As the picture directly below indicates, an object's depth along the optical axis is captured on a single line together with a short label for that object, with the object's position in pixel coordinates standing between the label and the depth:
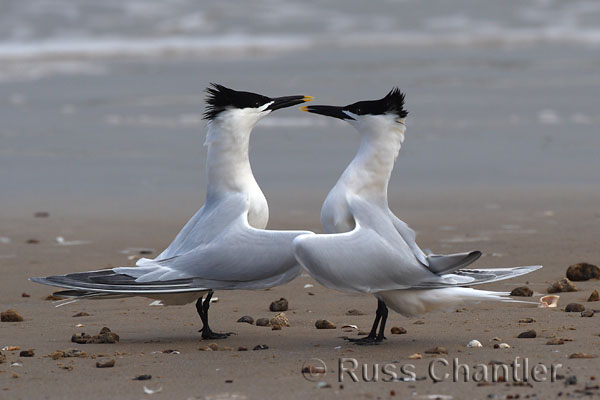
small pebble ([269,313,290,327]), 11.04
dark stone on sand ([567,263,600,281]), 12.69
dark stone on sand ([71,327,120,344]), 10.34
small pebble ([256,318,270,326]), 11.21
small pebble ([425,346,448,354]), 9.48
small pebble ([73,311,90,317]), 11.82
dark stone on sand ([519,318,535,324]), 10.80
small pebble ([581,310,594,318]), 10.83
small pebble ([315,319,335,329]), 10.96
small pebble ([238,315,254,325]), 11.44
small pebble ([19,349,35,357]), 9.68
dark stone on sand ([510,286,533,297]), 12.05
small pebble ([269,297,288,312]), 11.91
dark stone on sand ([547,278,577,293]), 12.13
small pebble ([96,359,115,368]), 9.20
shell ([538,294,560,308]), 11.52
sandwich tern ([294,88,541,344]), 9.73
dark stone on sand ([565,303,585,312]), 11.12
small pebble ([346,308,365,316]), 11.79
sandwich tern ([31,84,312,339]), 10.06
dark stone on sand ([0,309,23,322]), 11.37
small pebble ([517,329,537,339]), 9.99
